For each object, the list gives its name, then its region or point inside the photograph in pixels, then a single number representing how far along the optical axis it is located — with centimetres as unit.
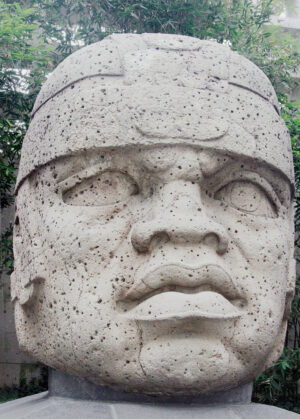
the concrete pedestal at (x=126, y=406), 217
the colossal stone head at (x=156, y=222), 212
